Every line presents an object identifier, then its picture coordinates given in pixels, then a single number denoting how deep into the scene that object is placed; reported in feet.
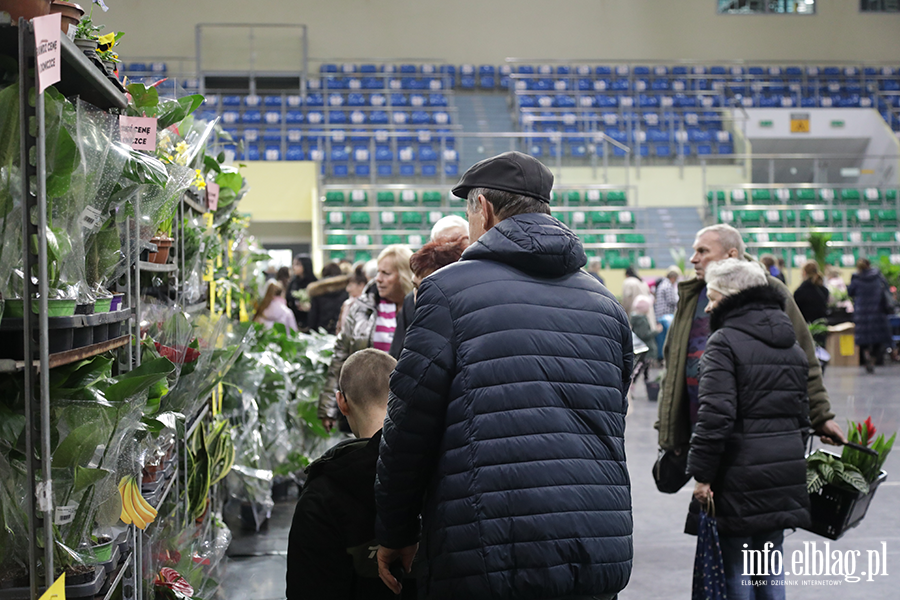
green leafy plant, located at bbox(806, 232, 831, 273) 40.83
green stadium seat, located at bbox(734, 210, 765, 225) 47.39
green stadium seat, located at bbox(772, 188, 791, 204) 49.01
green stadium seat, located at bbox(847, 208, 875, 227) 48.37
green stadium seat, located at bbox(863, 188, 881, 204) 49.96
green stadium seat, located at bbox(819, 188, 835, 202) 49.37
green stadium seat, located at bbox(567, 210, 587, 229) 45.19
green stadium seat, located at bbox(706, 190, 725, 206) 48.80
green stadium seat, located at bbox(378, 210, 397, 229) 44.60
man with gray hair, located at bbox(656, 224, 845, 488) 9.89
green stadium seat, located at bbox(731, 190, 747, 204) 49.16
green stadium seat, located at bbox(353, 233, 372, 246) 43.39
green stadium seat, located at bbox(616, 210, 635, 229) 45.85
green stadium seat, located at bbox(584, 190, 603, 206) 46.96
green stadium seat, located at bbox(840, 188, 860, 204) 49.75
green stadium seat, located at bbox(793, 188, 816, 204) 49.37
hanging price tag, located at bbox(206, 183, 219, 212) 10.54
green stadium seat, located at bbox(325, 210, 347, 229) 44.93
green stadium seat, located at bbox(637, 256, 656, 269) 44.11
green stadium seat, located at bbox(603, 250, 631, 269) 44.09
